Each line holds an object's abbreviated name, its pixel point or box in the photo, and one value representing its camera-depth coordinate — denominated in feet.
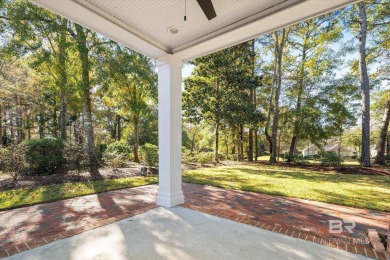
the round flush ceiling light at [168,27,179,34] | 10.35
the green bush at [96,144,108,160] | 27.79
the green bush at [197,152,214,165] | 39.52
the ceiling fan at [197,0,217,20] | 6.86
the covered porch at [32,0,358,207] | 8.31
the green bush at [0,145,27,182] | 18.44
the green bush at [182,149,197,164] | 41.01
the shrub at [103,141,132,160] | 41.11
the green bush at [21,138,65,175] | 20.87
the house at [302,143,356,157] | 120.26
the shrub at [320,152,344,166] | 34.78
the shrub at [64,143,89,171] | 21.60
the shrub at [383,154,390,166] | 36.26
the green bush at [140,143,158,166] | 29.32
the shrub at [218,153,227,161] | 53.29
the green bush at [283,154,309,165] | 39.69
